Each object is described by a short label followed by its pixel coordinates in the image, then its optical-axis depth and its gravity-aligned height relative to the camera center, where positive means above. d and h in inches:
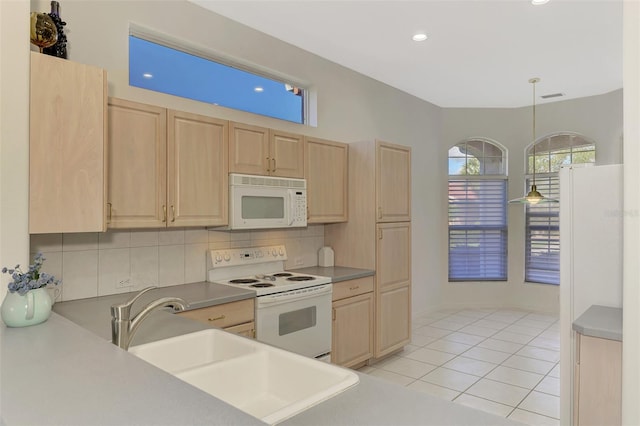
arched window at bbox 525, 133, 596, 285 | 236.8 +1.0
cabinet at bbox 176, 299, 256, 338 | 100.8 -26.4
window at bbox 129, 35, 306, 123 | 119.3 +42.8
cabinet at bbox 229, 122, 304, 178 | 121.9 +19.1
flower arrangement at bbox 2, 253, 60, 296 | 58.3 -9.9
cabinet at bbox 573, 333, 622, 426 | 77.5 -32.5
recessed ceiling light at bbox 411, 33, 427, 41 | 147.9 +63.3
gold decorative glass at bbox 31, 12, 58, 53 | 82.0 +36.2
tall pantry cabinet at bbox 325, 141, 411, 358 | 153.5 -7.5
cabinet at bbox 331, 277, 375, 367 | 140.3 -38.4
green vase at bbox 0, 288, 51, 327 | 57.1 -13.6
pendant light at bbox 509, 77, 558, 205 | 181.6 +6.4
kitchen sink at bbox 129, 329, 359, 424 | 52.7 -22.0
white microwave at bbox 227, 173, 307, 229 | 120.6 +3.2
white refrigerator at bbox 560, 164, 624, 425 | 92.2 -8.0
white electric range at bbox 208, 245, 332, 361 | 116.7 -25.3
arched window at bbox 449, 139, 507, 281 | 252.2 -5.2
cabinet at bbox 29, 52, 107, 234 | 78.0 +12.9
